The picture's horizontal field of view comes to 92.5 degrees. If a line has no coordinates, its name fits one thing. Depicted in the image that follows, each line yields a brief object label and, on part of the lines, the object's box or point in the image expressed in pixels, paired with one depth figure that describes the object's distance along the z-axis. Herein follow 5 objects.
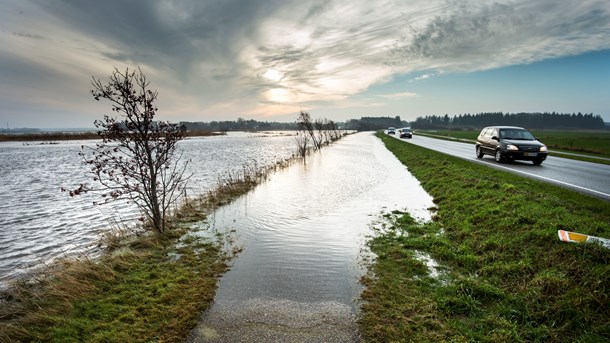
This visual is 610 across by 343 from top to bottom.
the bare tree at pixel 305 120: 44.60
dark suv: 16.62
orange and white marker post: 5.50
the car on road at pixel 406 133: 61.94
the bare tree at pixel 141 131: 7.62
